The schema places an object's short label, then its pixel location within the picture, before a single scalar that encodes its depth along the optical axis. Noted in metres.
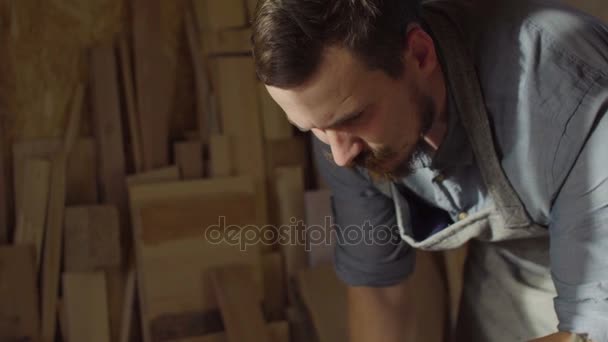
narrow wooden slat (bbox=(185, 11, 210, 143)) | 1.42
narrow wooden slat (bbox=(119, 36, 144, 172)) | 1.39
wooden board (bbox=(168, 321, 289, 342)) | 1.42
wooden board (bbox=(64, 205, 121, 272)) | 1.36
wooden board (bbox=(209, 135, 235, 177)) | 1.43
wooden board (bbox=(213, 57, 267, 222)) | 1.43
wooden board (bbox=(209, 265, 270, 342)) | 1.37
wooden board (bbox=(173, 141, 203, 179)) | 1.43
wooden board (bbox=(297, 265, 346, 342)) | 1.41
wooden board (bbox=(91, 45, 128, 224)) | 1.37
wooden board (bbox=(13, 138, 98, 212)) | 1.34
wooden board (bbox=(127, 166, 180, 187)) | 1.38
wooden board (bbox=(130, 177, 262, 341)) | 1.36
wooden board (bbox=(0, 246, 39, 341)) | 1.29
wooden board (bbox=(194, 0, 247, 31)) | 1.40
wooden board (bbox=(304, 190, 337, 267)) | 1.50
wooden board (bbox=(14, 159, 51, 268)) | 1.33
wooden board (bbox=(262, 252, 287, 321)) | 1.52
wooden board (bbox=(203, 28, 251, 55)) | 1.41
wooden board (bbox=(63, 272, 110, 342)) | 1.35
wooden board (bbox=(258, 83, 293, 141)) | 1.47
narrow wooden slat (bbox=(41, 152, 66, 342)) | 1.34
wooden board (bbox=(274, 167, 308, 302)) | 1.50
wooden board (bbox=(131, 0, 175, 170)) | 1.38
